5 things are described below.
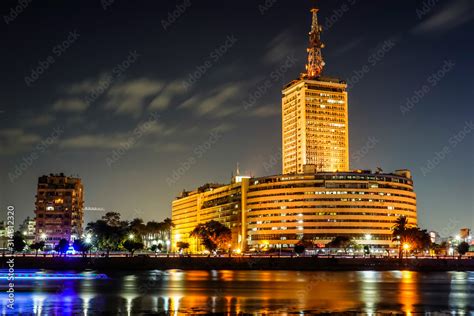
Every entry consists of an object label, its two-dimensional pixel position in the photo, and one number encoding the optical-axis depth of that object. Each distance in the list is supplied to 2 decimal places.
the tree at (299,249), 194.68
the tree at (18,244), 185.12
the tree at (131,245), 176.62
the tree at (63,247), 188.75
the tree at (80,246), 181.73
